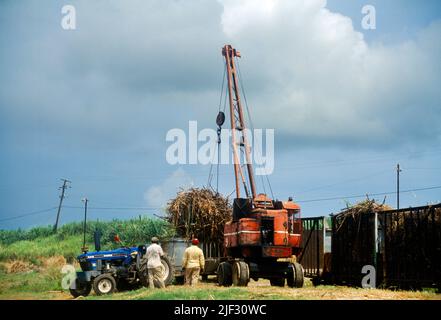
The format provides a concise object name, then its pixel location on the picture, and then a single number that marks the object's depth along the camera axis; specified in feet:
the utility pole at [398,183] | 201.82
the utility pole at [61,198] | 233.31
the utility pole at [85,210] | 194.35
